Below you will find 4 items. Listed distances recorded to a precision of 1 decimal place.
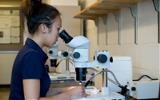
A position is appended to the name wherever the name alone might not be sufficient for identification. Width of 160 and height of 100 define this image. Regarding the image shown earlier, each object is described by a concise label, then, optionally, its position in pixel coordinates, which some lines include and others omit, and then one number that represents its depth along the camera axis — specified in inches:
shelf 91.9
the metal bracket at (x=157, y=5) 77.7
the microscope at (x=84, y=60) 58.7
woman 45.6
